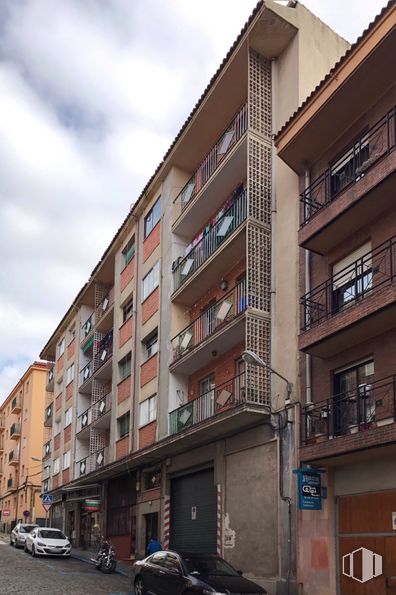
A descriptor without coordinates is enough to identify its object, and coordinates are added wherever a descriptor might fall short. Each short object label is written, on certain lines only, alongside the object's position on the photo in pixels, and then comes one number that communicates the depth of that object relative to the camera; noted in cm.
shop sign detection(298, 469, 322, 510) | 1596
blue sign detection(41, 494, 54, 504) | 3743
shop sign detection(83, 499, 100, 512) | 3222
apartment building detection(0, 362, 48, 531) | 5918
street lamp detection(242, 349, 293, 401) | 1691
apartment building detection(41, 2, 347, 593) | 1877
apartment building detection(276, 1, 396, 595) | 1473
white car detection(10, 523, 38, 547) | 3467
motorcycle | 2398
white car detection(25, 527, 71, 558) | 2823
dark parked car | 1348
